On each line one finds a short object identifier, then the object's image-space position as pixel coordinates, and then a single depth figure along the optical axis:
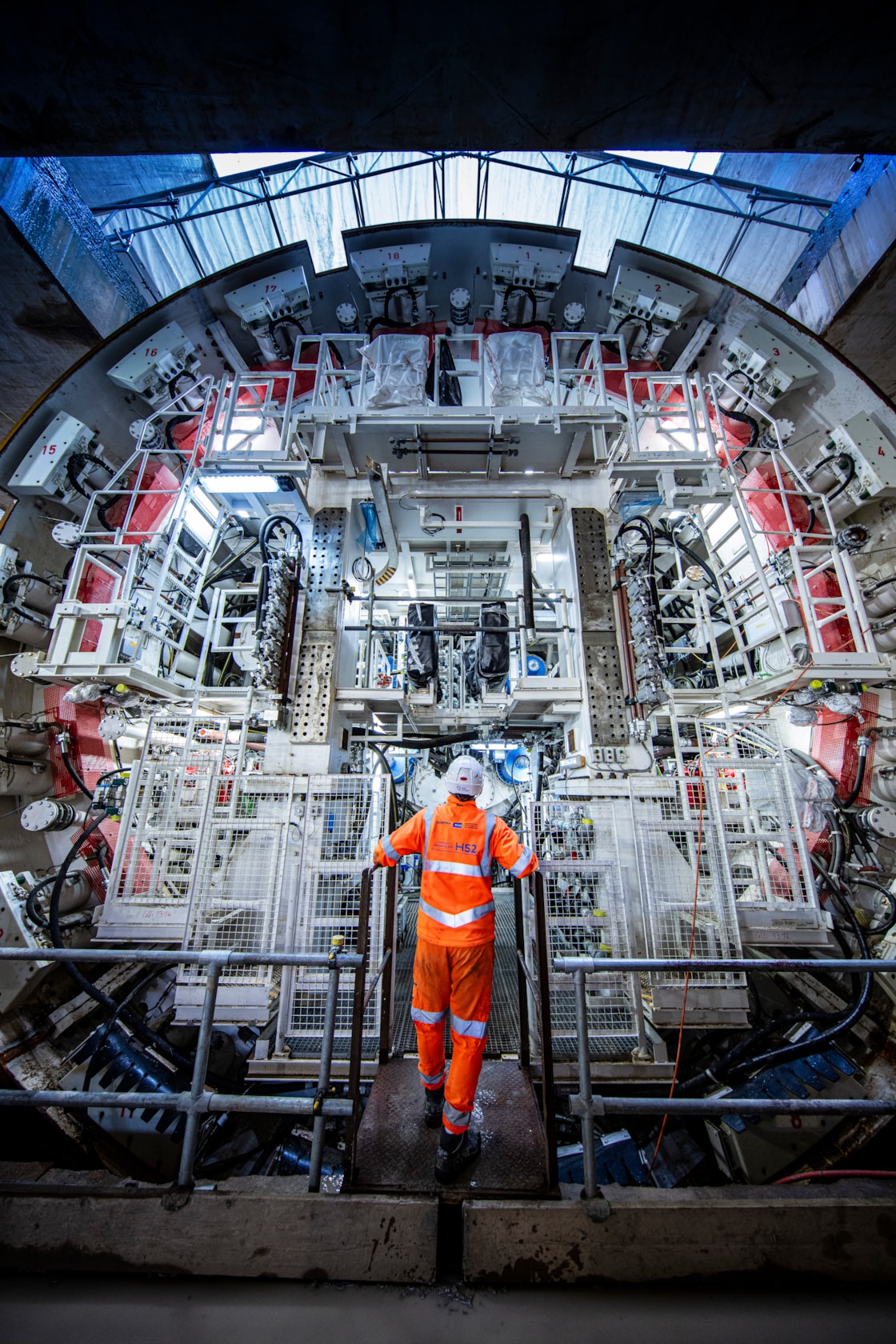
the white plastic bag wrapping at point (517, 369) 5.36
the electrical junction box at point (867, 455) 5.35
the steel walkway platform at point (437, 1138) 2.06
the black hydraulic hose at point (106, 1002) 4.44
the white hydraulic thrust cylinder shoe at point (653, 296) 5.96
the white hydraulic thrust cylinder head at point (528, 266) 5.97
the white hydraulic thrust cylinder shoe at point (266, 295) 5.97
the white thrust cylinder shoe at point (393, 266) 5.96
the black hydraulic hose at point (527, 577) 5.70
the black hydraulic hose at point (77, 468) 5.70
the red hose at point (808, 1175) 2.65
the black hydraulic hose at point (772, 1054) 4.07
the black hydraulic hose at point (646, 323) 6.16
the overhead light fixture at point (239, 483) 5.45
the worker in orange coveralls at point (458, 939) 2.32
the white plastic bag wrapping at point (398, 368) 5.21
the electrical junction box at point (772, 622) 4.99
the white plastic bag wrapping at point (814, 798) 5.56
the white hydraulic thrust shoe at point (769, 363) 5.71
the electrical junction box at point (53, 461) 5.44
